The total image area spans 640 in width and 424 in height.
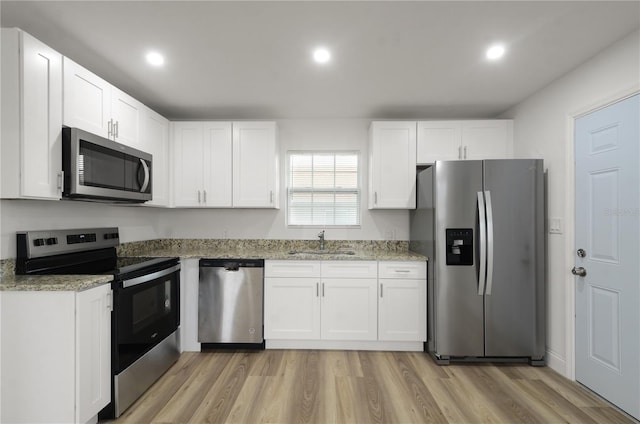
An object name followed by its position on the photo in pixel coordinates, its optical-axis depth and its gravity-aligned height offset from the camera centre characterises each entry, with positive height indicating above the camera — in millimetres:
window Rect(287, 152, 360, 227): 3727 +328
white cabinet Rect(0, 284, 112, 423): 1639 -809
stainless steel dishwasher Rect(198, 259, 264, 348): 2977 -921
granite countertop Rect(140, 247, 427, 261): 3000 -453
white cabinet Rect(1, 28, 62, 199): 1658 +559
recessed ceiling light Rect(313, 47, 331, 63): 2139 +1185
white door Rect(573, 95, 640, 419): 1979 -294
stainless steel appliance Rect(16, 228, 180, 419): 1965 -623
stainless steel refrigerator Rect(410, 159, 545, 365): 2670 -429
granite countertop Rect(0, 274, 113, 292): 1635 -405
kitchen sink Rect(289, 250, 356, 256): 3491 -469
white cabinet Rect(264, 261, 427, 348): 2969 -904
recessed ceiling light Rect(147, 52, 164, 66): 2205 +1190
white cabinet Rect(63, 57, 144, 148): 1963 +812
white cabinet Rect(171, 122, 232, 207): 3324 +553
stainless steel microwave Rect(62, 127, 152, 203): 1902 +324
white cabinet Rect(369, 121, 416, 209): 3254 +555
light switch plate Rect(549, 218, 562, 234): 2580 -113
